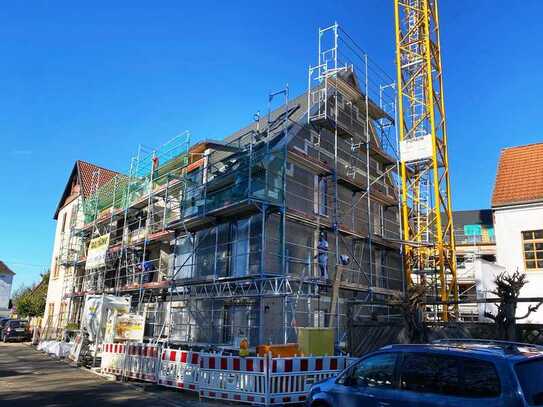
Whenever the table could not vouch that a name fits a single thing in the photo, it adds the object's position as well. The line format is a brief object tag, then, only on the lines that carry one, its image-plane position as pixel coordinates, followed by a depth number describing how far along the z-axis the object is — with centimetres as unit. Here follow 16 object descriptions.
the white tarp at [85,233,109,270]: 2470
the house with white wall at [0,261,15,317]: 5800
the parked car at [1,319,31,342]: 3262
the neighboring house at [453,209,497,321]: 2392
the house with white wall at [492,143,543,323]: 2106
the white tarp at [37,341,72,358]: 2078
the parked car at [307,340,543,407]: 495
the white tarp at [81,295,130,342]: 1752
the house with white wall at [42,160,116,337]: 3086
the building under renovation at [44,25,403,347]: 1608
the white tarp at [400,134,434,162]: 2383
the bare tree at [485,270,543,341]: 1010
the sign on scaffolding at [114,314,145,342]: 1645
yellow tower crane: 2306
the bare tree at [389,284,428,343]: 1152
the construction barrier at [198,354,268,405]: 977
